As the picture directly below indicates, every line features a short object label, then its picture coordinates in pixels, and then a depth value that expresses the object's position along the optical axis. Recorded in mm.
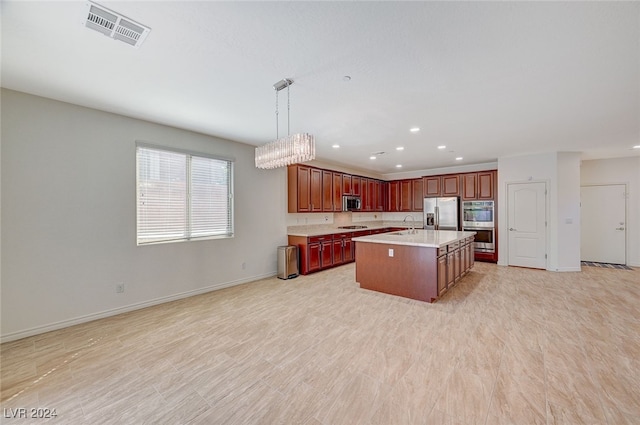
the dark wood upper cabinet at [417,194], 8055
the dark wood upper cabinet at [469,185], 6848
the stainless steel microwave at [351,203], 7086
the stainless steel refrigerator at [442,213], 6961
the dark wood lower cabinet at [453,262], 3869
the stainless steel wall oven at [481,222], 6543
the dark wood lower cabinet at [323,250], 5492
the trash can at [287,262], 5180
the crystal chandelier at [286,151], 2934
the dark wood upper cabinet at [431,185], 7449
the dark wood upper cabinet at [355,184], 7418
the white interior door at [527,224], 5898
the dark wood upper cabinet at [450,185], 7098
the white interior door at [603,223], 6160
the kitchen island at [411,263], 3766
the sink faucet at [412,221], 8362
